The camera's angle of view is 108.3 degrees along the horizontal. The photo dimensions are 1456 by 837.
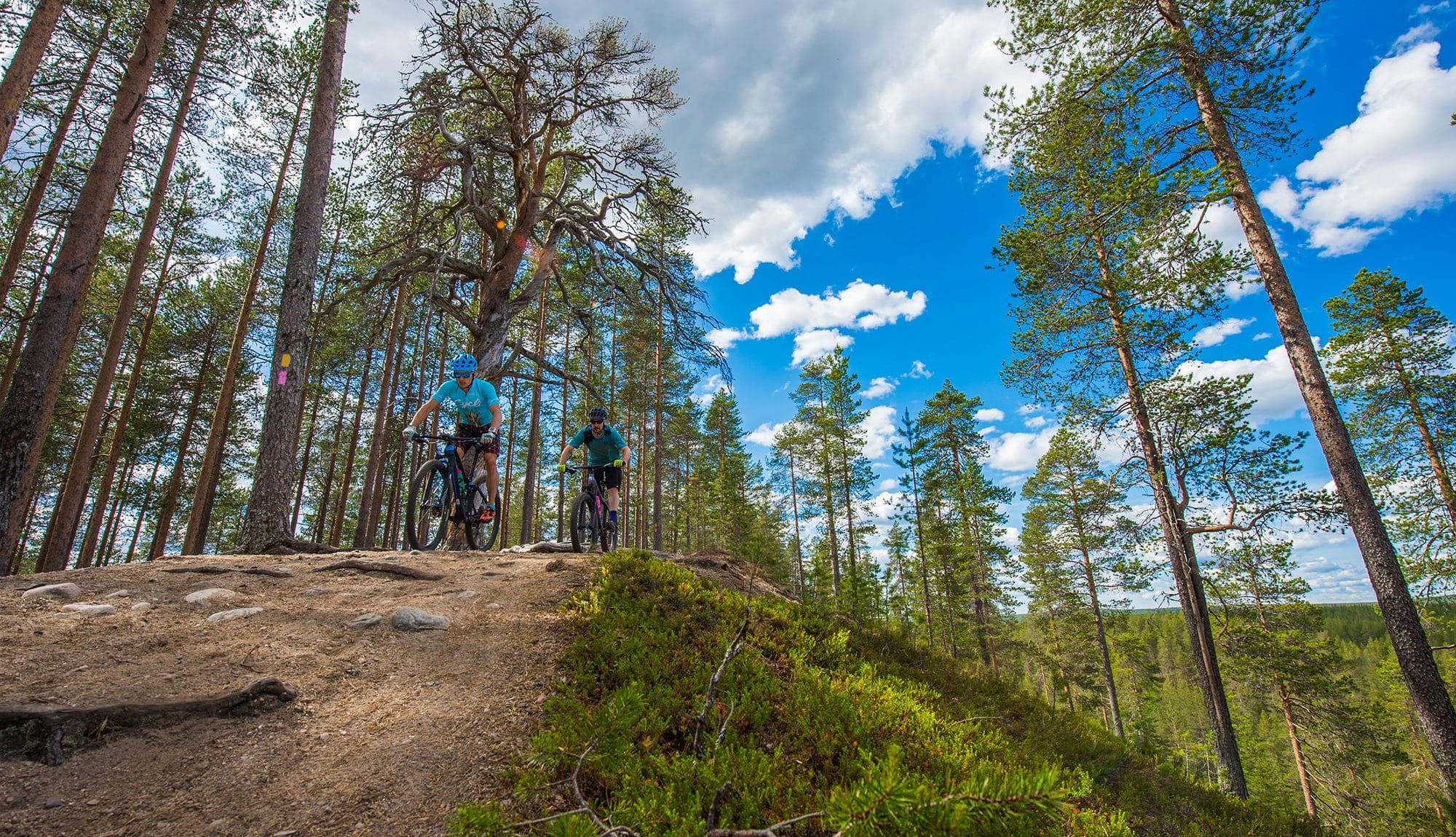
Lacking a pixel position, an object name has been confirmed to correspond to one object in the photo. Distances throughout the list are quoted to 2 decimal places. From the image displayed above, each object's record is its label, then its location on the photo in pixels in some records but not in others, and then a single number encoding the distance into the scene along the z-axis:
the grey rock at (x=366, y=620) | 4.04
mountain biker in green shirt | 8.08
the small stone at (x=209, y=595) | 4.22
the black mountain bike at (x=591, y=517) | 8.09
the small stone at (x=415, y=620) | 4.11
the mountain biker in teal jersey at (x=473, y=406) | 7.01
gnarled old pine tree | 8.73
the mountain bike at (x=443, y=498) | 7.03
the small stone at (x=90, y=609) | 3.71
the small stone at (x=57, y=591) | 3.94
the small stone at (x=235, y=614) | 3.92
